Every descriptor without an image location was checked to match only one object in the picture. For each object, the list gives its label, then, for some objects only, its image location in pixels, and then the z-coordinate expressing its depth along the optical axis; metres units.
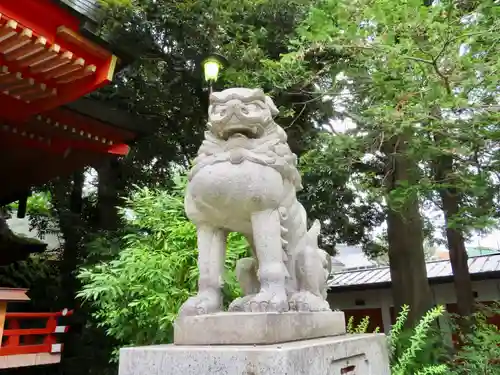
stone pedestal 1.75
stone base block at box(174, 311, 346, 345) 1.95
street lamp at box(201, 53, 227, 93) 4.66
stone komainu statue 2.21
